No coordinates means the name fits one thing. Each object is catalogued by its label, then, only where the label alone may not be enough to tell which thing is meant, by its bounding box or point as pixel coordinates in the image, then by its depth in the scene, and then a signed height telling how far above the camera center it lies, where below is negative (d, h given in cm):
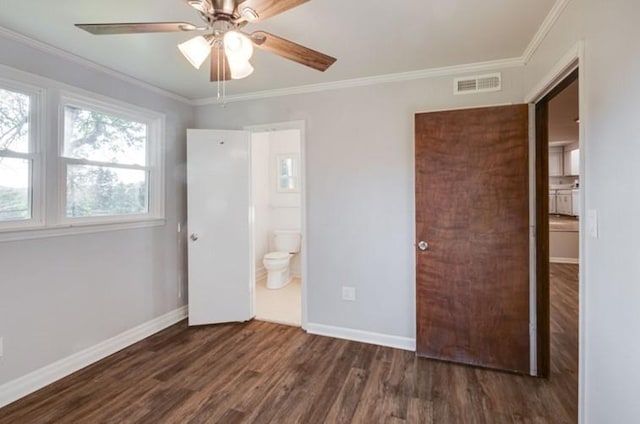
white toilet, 423 -61
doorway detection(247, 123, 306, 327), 439 +4
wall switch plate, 141 -5
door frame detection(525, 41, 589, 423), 150 +3
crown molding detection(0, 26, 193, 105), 204 +115
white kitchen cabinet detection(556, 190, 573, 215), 657 +20
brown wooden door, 231 -18
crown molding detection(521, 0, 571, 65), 171 +111
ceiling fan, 130 +80
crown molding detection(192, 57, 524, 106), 249 +116
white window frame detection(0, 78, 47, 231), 218 +41
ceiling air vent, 250 +102
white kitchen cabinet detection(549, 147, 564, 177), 659 +104
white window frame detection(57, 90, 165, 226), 236 +50
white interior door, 321 -13
